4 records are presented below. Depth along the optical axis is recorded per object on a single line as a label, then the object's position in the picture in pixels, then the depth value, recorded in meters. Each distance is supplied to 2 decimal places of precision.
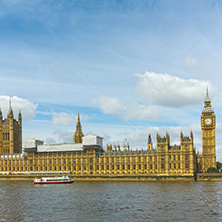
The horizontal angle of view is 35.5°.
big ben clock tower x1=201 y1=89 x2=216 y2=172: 187.62
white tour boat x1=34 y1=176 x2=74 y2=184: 147.44
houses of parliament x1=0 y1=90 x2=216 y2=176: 165.50
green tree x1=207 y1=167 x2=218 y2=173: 173.74
